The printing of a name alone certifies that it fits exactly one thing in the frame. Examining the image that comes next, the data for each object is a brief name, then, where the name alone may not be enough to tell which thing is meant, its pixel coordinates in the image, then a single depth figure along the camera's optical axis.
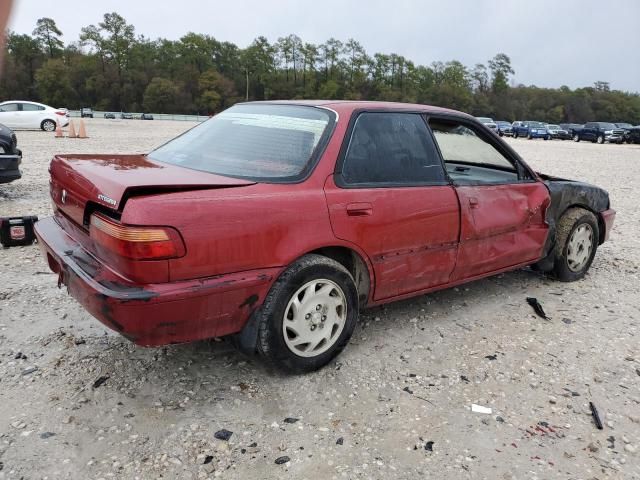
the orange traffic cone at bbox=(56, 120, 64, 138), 19.86
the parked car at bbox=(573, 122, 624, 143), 37.53
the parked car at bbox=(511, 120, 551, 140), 44.50
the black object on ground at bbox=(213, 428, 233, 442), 2.46
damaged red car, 2.43
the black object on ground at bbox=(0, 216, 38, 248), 5.07
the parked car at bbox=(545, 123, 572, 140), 43.97
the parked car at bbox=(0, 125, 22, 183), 6.90
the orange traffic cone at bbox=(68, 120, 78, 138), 20.40
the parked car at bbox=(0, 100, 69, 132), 22.47
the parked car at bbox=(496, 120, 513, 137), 48.12
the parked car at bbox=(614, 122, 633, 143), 37.38
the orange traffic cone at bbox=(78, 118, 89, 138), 20.97
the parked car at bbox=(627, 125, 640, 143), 37.25
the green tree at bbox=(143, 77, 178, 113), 86.12
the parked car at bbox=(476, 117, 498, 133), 44.09
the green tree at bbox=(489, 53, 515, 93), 110.19
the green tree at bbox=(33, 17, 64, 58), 85.88
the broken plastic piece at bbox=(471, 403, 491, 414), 2.76
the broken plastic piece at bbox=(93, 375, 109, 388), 2.83
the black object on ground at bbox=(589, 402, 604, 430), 2.68
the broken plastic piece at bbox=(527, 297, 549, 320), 4.03
